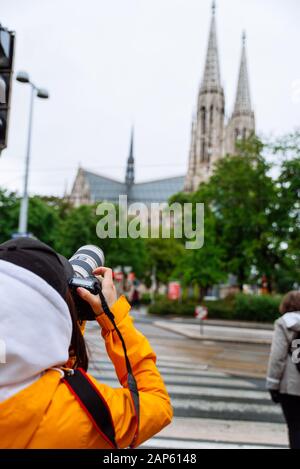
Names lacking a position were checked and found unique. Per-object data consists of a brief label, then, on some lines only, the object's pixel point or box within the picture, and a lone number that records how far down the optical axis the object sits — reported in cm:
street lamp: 1580
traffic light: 419
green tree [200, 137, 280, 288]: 2750
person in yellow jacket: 134
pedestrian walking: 407
